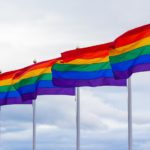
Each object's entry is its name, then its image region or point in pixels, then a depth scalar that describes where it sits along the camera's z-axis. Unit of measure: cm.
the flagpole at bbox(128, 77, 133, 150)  2666
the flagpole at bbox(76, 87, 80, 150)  3178
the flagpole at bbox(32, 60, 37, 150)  3616
